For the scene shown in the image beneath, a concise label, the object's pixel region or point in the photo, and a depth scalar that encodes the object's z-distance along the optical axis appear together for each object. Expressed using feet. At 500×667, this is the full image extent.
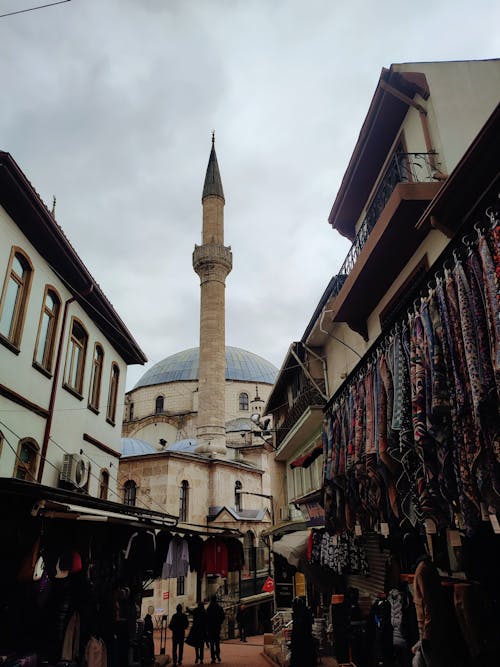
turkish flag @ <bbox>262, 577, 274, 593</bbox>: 68.26
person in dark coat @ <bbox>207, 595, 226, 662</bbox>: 38.75
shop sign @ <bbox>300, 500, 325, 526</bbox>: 34.32
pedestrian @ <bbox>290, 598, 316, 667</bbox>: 27.91
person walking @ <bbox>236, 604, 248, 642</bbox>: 59.62
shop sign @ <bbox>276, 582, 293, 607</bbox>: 56.34
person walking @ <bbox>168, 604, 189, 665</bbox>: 36.99
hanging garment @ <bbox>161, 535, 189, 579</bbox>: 32.76
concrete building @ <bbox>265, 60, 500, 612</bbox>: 11.33
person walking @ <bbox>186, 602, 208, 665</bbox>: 38.37
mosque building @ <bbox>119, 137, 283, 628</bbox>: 81.30
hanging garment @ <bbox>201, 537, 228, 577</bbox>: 39.96
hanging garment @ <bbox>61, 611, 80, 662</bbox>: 19.05
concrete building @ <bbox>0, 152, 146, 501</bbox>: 27.78
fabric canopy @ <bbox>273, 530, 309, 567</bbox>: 30.89
